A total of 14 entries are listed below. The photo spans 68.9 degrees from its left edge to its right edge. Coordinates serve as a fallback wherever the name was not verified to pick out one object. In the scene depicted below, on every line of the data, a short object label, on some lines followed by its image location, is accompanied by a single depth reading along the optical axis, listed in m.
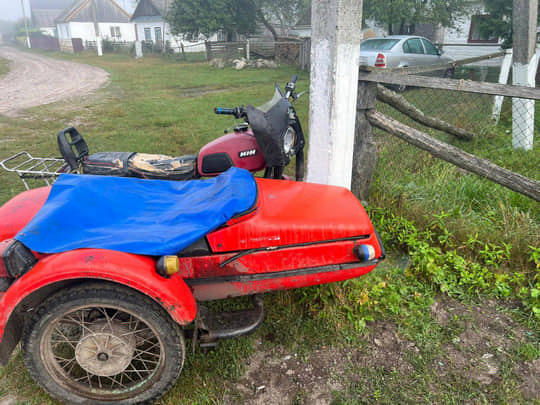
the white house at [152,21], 37.44
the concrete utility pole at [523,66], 5.08
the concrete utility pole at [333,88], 2.97
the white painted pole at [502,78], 6.74
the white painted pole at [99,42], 29.40
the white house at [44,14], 55.69
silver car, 11.27
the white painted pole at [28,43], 42.45
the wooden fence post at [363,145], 3.75
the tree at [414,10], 16.09
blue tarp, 2.03
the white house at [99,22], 41.31
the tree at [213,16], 25.08
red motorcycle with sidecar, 1.99
